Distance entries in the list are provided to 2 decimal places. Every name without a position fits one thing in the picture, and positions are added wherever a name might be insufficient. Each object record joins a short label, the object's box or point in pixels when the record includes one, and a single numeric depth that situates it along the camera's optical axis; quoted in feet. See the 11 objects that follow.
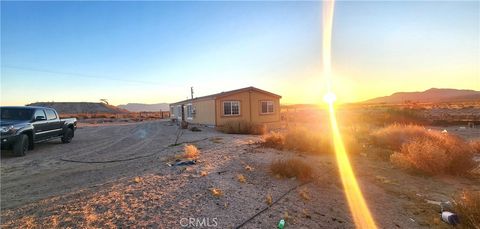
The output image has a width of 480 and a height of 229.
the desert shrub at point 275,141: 36.29
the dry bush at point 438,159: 23.95
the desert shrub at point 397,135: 36.50
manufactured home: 67.87
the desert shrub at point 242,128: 58.29
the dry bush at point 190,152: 27.40
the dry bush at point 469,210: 13.34
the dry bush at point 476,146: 34.59
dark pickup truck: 30.07
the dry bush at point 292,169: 21.22
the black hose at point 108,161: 27.88
